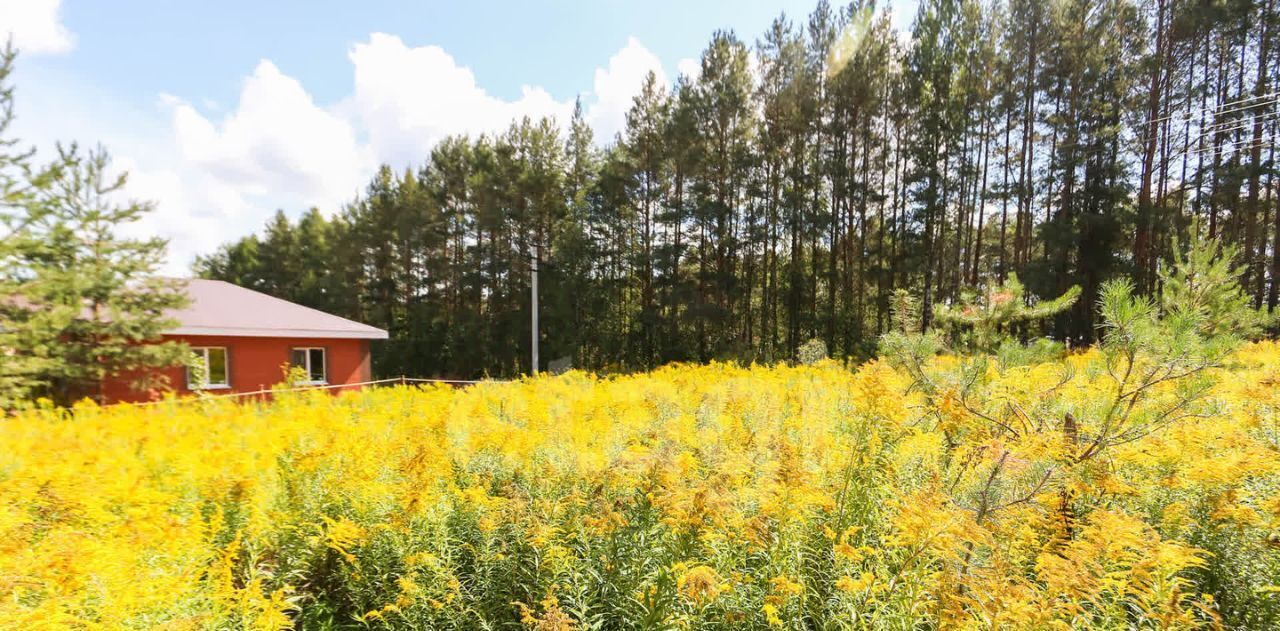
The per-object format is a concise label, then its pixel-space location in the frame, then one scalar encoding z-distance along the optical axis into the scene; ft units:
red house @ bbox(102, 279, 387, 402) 41.42
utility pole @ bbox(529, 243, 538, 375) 56.73
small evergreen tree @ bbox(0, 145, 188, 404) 29.48
